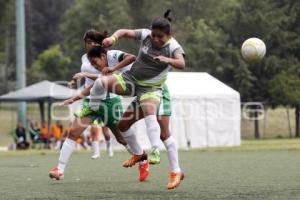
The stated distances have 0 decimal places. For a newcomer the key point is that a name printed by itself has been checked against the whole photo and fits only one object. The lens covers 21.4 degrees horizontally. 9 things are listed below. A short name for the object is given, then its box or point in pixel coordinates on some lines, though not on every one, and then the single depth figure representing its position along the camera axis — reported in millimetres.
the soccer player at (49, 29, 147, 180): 11141
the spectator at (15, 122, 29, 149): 33006
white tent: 32031
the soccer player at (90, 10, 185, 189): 9477
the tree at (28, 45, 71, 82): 73062
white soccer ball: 11930
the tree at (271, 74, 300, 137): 44906
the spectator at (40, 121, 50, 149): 33875
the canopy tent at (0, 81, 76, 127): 32312
